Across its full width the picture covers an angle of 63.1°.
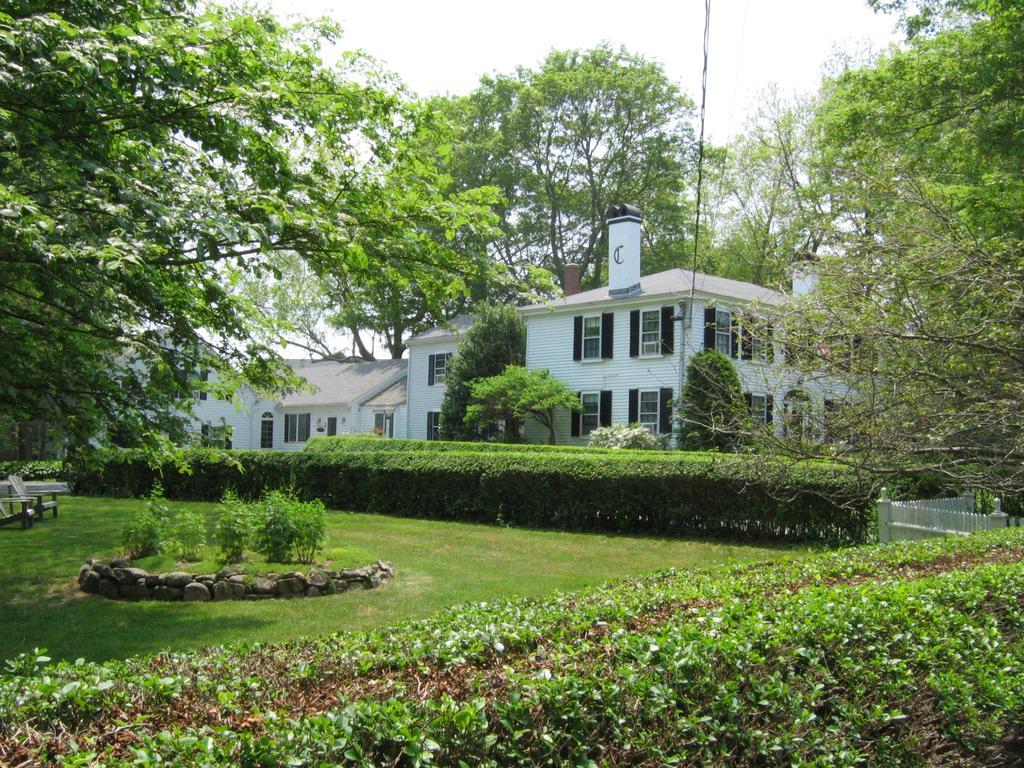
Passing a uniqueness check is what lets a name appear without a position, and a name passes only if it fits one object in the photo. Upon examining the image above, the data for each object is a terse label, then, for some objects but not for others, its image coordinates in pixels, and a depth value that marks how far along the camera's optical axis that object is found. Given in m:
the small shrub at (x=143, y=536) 10.84
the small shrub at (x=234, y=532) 10.48
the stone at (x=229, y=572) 9.86
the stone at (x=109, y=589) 9.95
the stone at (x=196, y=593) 9.71
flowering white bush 25.39
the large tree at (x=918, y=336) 6.82
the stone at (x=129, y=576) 9.94
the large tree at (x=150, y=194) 6.35
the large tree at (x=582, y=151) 44.72
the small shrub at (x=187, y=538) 10.70
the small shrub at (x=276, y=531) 10.66
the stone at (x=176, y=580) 9.81
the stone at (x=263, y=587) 9.77
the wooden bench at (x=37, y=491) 16.61
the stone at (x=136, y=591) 9.86
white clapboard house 26.30
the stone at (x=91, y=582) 10.16
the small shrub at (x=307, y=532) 10.75
